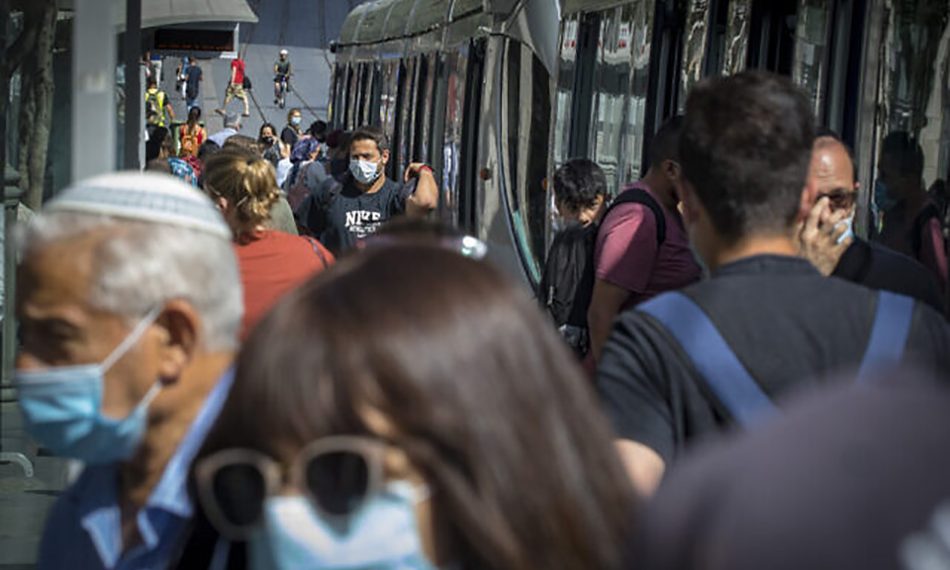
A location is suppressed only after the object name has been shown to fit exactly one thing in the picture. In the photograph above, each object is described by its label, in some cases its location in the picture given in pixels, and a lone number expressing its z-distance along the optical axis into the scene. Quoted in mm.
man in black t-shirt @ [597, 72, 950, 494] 4955
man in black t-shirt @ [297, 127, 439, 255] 15757
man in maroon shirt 9635
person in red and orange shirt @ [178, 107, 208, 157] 41701
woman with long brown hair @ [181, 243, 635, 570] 2757
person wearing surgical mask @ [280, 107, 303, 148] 51018
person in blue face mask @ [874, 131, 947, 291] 10691
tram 11586
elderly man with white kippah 4057
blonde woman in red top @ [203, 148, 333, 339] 8895
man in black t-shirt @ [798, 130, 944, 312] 7118
